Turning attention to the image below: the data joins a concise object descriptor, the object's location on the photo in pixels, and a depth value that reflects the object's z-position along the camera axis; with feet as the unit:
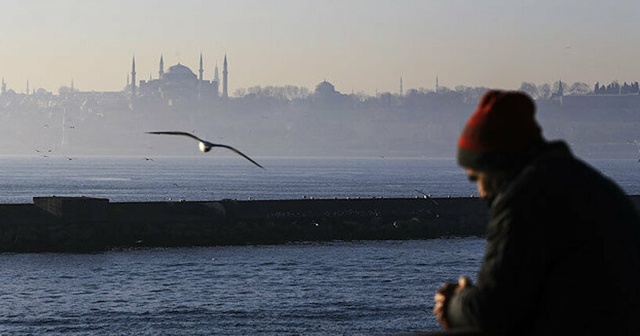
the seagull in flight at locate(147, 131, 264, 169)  82.02
